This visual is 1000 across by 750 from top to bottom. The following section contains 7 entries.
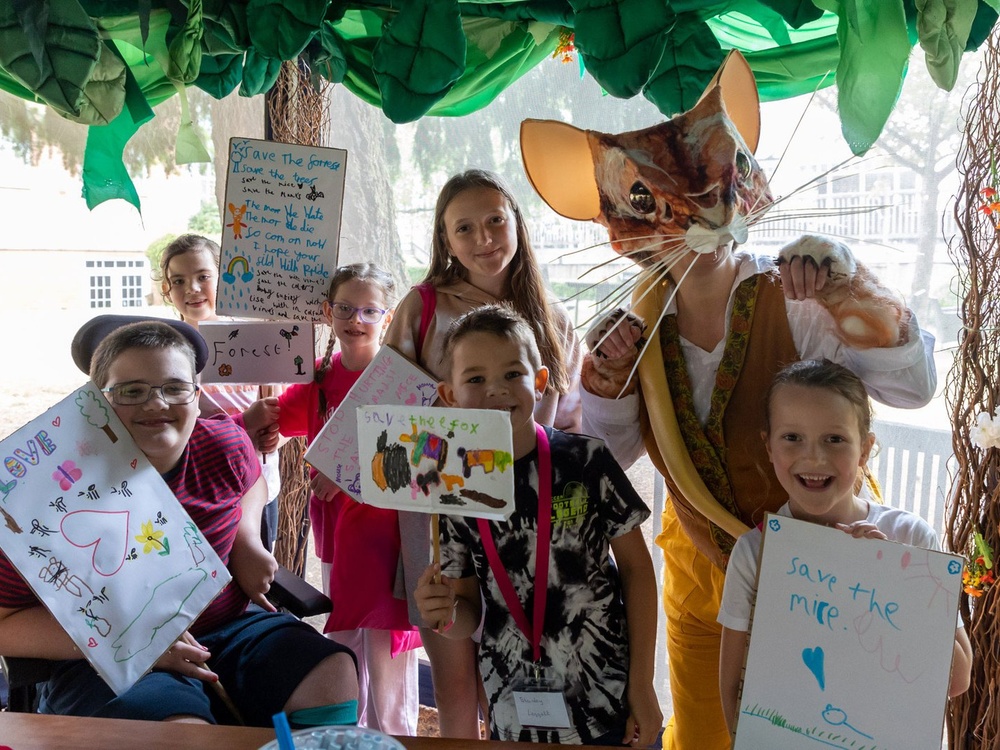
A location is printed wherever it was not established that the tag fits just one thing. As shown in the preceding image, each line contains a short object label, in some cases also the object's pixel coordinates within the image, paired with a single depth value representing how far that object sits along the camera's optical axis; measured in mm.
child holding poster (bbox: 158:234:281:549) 2539
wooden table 1191
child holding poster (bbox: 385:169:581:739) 1867
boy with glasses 1558
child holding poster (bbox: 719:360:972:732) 1332
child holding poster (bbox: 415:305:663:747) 1497
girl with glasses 2105
